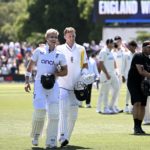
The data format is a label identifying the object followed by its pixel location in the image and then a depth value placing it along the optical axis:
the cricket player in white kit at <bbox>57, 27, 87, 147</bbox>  13.66
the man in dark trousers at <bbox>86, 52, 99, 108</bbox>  27.08
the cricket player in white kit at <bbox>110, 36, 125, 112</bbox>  22.39
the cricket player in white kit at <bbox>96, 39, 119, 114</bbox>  21.59
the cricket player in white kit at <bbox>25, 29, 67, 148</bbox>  12.95
